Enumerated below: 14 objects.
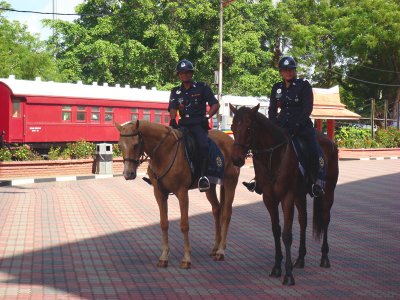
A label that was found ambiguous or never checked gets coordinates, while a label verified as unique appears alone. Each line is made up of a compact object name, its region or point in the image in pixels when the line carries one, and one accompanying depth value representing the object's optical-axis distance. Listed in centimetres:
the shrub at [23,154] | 2403
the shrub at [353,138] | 4219
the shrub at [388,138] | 4406
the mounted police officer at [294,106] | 852
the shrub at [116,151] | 2894
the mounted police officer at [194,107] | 917
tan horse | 834
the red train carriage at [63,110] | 2977
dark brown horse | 783
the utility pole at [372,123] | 4362
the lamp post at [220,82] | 3701
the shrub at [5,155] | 2348
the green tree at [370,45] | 5294
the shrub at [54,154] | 2547
